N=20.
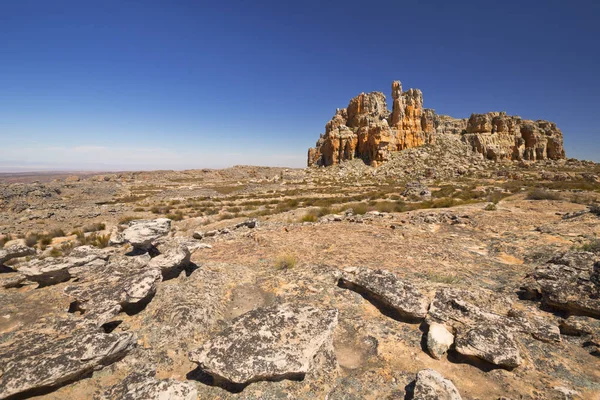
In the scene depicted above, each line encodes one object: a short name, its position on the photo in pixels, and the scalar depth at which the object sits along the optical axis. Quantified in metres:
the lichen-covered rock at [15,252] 8.11
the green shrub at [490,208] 14.46
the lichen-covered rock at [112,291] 4.44
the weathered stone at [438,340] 3.73
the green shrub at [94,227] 16.40
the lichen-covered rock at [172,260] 5.76
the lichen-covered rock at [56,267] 5.94
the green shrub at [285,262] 6.82
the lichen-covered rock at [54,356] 2.92
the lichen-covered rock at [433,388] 2.78
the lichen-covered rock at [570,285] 4.56
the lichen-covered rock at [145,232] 7.17
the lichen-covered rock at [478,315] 4.09
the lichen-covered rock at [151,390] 2.78
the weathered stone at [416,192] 23.12
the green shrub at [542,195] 17.22
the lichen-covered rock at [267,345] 3.12
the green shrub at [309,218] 14.98
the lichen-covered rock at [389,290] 4.52
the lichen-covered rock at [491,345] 3.40
